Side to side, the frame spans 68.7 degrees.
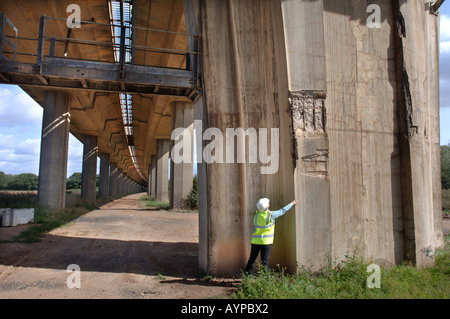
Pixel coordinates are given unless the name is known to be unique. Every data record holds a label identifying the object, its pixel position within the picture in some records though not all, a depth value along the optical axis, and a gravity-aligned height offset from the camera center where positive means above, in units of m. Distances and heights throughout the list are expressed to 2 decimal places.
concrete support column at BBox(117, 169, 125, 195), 72.75 +0.23
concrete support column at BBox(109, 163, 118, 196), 57.14 +0.90
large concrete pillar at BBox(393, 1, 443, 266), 7.31 +1.13
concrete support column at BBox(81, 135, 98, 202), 32.78 +1.61
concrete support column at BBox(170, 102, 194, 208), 24.64 +2.01
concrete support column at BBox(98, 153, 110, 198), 44.88 +1.11
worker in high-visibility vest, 6.22 -0.90
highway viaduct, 6.74 +1.49
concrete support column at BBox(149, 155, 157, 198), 47.01 +1.38
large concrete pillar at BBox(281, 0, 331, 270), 6.56 +1.18
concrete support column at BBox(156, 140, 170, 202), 35.72 +0.64
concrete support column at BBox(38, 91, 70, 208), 19.81 +2.09
